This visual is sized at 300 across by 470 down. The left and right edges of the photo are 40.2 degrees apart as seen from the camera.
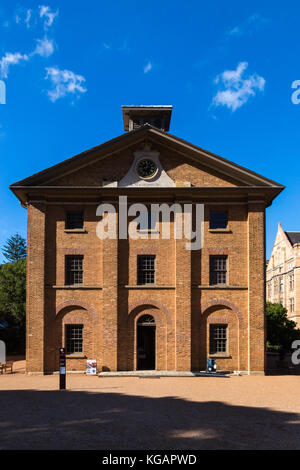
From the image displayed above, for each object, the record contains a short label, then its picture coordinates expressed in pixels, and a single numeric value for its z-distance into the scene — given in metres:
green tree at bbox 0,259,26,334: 36.28
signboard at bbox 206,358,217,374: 22.28
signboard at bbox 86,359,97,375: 21.94
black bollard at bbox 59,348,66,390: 17.39
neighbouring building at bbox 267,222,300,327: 58.56
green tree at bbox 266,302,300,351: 31.89
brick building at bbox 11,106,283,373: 22.83
